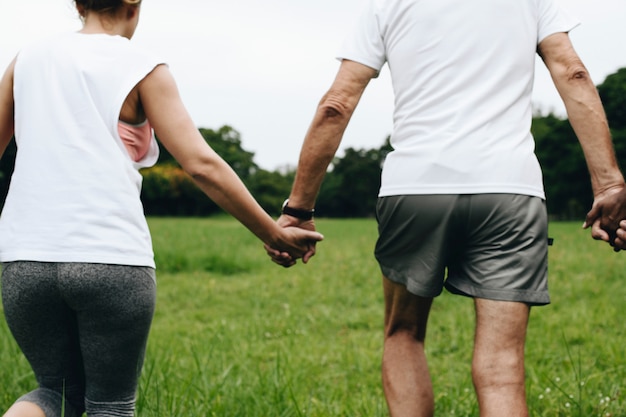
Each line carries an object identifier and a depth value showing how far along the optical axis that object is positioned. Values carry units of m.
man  2.38
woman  2.04
